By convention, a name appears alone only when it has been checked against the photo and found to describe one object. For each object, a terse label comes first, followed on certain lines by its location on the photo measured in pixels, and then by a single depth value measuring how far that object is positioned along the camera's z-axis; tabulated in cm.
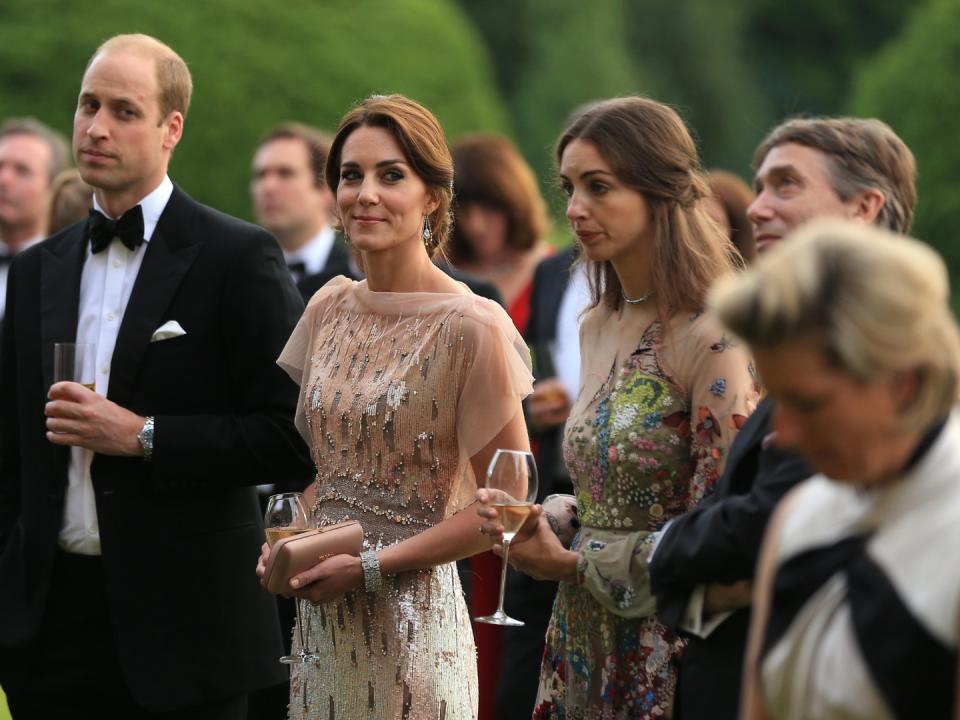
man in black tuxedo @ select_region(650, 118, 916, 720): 668
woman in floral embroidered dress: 773
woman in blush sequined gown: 817
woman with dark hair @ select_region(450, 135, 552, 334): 1566
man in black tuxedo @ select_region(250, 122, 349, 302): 1574
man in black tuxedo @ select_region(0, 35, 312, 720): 920
